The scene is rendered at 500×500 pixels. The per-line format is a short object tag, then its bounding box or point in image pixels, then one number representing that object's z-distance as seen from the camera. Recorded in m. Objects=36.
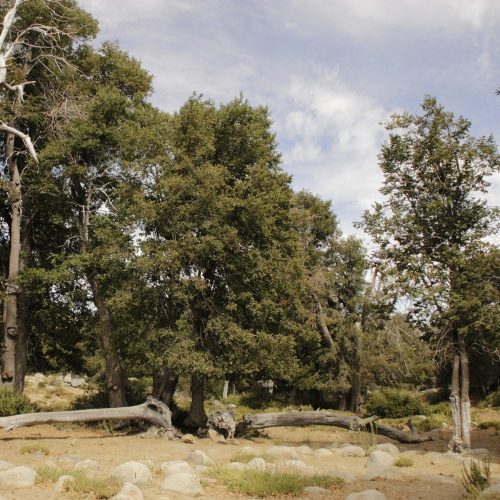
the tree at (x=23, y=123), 19.48
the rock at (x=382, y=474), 9.95
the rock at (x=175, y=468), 9.27
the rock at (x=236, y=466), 10.08
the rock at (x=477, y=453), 13.74
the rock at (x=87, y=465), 9.84
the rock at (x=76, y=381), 50.43
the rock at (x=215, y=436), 16.07
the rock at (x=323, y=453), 13.83
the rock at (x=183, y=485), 8.01
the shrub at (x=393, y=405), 29.28
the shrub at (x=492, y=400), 33.16
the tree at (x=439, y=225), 14.88
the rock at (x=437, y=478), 9.66
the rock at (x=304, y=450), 14.00
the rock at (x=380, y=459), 11.56
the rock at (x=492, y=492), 6.69
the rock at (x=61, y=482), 7.70
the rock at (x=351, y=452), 13.95
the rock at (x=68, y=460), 10.44
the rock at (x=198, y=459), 11.06
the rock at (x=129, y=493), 6.94
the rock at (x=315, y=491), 8.28
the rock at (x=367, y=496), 7.27
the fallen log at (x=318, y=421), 18.02
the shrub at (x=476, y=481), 7.29
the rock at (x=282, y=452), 12.90
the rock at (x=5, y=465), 9.16
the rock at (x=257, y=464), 10.25
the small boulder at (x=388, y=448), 13.77
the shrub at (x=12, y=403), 15.86
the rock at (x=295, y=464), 10.54
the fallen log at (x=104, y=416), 13.81
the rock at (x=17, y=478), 7.87
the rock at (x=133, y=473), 8.60
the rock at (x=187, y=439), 15.53
